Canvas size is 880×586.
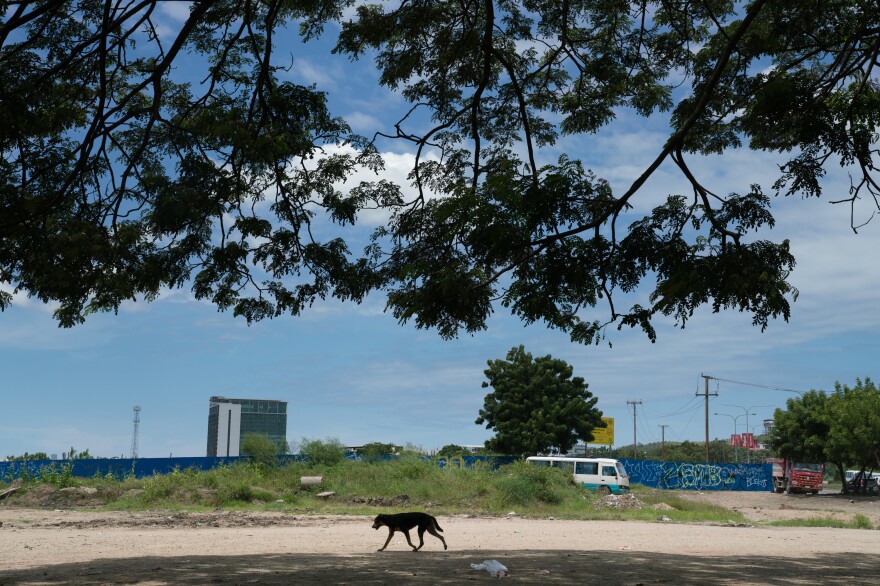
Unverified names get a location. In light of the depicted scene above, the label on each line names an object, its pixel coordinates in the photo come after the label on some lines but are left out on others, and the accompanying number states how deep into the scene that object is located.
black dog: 11.34
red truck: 44.94
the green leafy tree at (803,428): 45.16
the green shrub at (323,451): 32.78
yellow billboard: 63.56
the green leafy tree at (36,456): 36.09
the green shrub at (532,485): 24.84
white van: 35.06
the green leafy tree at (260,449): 31.39
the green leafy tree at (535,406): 50.09
